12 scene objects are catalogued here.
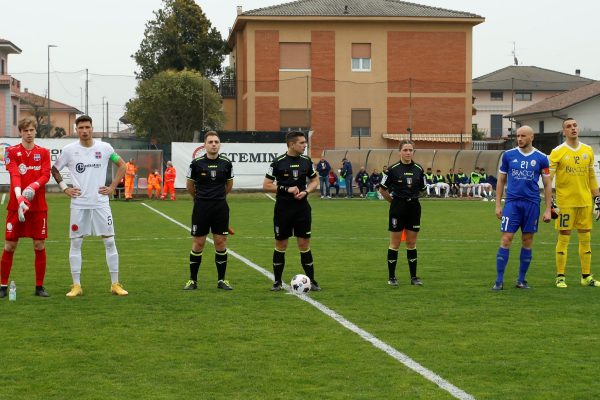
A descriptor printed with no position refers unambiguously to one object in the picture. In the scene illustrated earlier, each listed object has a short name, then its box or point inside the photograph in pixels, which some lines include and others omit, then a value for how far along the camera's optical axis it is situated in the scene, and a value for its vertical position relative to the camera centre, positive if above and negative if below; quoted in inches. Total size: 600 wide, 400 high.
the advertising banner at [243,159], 1776.6 -3.8
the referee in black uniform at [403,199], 497.7 -20.9
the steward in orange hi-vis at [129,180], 1645.2 -40.1
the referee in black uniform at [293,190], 469.4 -15.7
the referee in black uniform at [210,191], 478.6 -16.7
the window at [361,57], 2428.6 +248.2
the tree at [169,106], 2546.8 +130.9
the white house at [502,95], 4483.3 +288.3
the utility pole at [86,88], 2362.7 +166.0
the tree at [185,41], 2970.0 +348.6
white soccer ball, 467.8 -60.5
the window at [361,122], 2402.8 +86.7
